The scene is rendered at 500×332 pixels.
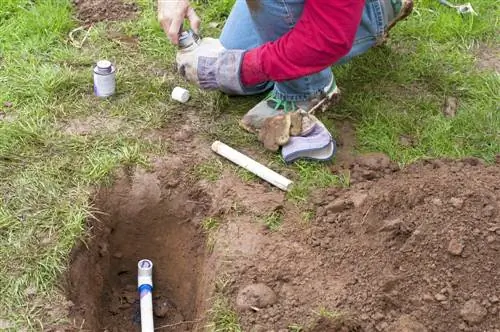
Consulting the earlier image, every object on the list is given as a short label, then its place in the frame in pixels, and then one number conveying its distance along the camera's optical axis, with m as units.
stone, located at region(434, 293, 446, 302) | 2.46
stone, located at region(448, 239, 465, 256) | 2.54
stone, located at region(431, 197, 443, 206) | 2.72
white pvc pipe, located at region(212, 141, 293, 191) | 3.03
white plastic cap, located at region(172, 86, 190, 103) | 3.46
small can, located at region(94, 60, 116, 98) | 3.42
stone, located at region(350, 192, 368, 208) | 2.85
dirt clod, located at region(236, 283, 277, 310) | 2.54
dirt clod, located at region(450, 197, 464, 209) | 2.69
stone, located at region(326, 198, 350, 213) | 2.86
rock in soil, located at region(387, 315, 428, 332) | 2.40
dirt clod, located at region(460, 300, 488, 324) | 2.41
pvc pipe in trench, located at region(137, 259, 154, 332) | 2.75
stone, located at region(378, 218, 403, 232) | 2.68
